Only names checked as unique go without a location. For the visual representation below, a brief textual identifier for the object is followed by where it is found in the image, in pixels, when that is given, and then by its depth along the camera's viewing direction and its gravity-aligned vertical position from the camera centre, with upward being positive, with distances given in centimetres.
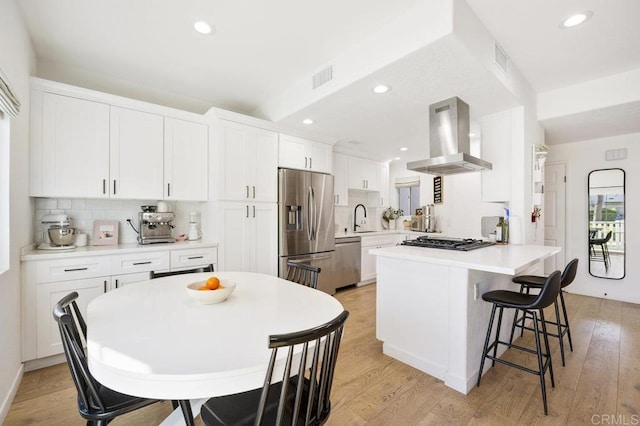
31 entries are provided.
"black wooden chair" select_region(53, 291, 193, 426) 107 -70
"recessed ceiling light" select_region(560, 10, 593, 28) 205 +144
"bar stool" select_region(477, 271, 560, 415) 182 -60
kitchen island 197 -69
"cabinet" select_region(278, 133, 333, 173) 379 +83
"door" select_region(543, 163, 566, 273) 448 +5
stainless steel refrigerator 371 -11
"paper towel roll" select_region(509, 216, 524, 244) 301 -18
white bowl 136 -39
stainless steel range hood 281 +77
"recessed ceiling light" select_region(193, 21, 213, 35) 216 +144
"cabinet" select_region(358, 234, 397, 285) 479 -78
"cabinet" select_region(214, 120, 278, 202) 323 +61
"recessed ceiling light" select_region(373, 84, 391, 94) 257 +115
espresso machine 299 -15
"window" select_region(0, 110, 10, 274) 183 +15
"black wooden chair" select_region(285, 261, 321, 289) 205 -48
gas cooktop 253 -28
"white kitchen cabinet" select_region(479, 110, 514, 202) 316 +68
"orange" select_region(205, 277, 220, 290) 141 -35
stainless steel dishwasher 438 -76
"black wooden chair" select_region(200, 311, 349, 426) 87 -64
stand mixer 248 -19
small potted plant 600 -1
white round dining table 82 -45
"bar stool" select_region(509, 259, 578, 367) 224 -59
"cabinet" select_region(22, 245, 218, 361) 218 -58
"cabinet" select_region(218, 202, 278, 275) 324 -29
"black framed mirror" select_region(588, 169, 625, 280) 402 -14
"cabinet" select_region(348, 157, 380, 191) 513 +74
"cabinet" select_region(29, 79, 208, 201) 243 +63
